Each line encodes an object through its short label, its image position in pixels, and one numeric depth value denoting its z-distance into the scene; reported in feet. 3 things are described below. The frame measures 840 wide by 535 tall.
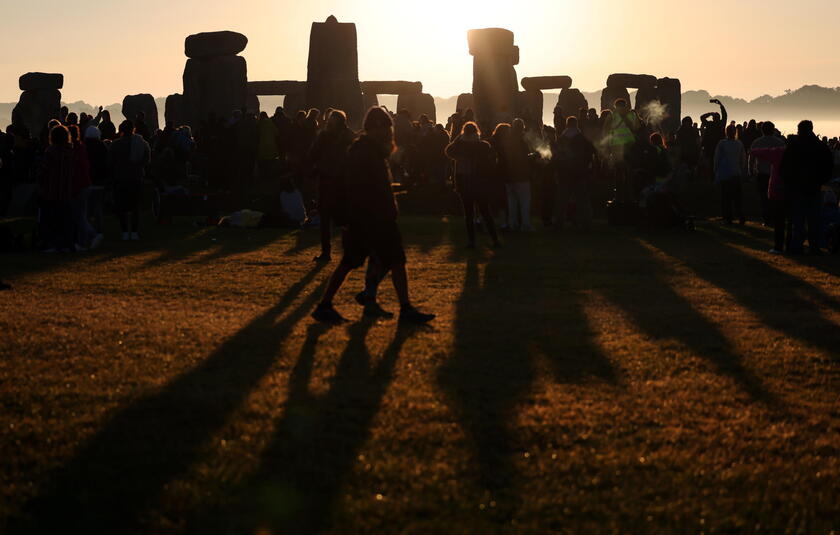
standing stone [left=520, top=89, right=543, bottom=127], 132.98
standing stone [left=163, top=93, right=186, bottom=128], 148.46
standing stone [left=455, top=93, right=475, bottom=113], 170.13
